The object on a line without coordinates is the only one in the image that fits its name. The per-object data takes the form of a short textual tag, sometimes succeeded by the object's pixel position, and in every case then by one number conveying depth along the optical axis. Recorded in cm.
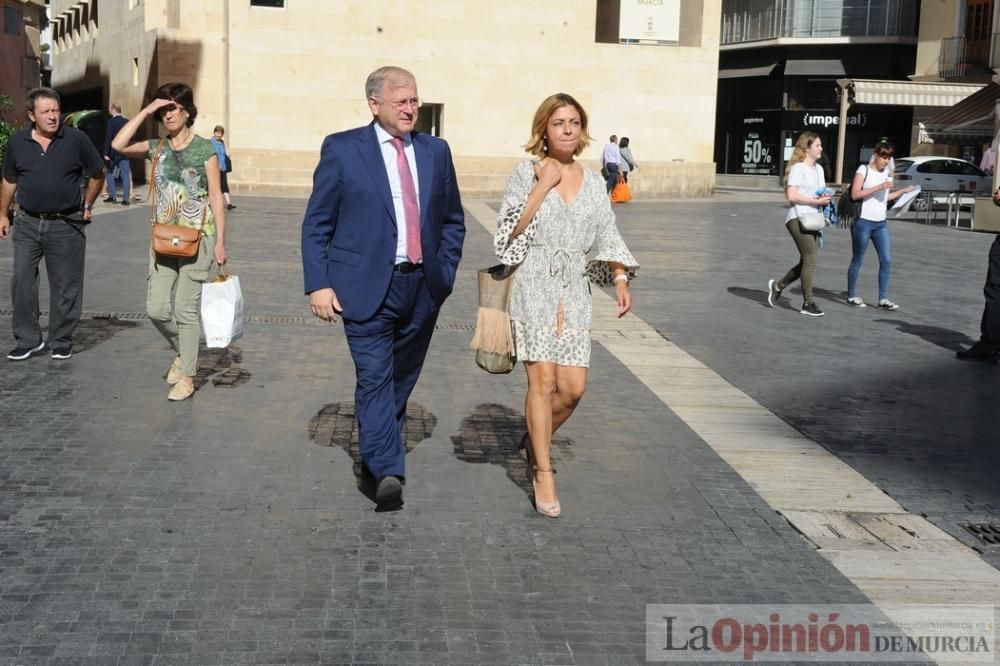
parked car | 3500
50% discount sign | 5047
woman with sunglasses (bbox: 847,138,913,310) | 1220
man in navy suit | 519
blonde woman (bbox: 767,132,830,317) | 1185
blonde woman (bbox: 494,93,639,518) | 523
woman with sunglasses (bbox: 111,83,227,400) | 741
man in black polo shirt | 853
